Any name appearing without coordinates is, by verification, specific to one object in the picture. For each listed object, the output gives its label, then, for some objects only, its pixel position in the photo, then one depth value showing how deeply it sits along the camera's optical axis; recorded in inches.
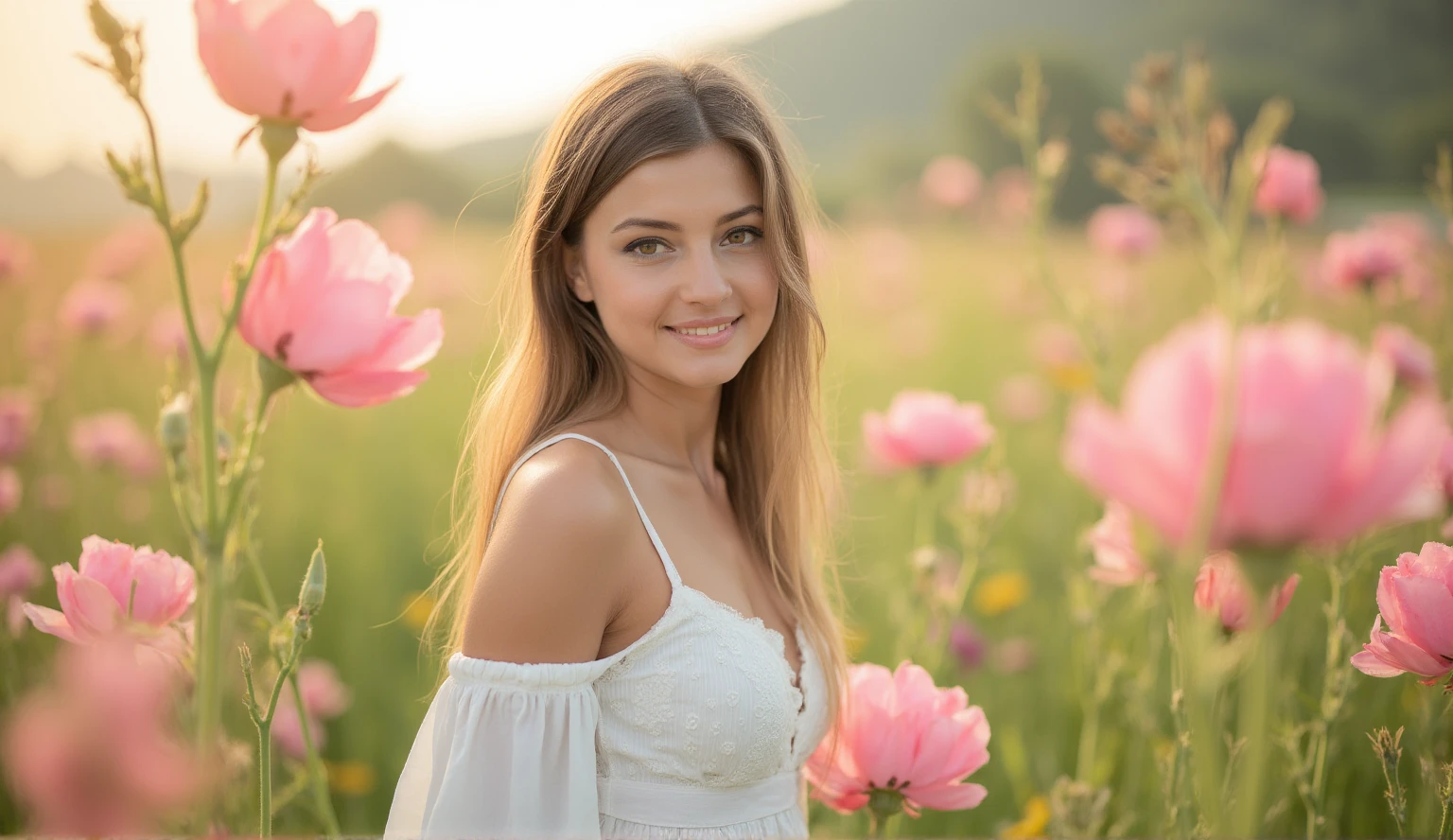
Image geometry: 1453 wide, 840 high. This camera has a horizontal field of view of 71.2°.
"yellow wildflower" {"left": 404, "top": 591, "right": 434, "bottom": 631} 84.6
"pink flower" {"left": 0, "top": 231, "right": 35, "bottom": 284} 96.7
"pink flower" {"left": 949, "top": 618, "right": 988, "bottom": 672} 72.9
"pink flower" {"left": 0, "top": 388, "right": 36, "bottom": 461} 80.1
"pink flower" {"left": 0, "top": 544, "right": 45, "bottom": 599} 64.4
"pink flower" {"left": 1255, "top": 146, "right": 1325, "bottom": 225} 68.9
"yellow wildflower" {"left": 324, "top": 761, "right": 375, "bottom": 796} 69.5
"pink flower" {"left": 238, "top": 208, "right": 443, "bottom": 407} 22.1
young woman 38.9
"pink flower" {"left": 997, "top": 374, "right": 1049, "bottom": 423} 117.6
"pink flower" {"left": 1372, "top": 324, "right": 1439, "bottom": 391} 62.7
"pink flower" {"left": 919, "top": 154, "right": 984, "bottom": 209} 154.4
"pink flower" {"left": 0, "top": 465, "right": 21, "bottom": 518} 71.4
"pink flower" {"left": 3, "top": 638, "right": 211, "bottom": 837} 9.6
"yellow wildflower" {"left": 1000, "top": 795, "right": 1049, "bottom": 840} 55.5
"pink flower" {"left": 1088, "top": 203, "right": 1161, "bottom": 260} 107.3
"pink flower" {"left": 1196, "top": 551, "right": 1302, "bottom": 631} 27.9
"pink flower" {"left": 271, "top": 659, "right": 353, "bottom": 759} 61.9
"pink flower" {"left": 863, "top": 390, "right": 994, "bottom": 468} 61.1
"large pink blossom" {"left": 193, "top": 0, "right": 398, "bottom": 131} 20.9
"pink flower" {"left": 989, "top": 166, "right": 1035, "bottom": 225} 138.8
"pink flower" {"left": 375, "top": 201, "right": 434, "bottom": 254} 128.9
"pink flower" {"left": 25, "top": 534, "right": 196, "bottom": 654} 24.2
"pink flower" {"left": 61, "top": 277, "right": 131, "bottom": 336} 97.0
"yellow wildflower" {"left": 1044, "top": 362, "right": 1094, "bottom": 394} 100.9
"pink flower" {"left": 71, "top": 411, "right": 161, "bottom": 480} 88.2
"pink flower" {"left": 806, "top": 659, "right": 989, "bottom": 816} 38.9
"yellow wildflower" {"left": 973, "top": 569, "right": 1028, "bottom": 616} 83.3
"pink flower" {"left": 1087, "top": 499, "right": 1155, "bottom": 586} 33.4
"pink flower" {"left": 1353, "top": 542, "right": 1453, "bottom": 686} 28.4
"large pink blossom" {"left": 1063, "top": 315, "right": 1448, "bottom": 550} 12.6
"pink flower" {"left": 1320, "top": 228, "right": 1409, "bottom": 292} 73.2
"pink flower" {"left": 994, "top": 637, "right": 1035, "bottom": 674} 74.8
